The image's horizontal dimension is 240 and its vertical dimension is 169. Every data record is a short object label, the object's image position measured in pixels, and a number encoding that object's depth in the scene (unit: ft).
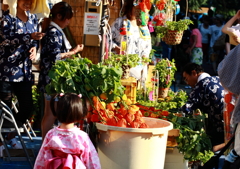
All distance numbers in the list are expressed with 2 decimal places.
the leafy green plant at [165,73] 24.06
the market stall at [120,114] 12.95
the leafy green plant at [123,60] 16.86
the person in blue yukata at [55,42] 16.11
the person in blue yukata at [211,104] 17.33
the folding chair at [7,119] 15.80
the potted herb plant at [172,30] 23.35
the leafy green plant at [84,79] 13.17
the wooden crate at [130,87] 16.72
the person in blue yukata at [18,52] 15.83
